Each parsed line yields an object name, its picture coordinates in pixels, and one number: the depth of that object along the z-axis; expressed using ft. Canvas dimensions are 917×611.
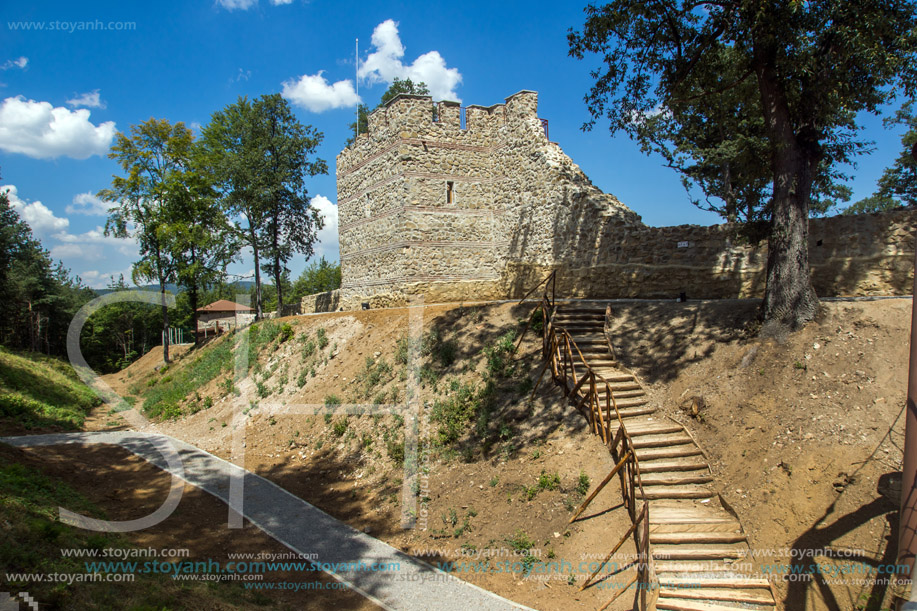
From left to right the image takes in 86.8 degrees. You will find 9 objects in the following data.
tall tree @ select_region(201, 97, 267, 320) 81.25
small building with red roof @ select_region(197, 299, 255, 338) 113.29
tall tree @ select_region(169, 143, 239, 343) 87.20
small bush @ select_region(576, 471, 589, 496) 26.61
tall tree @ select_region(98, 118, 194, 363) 87.30
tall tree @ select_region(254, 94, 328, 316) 83.71
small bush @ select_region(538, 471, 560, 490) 27.89
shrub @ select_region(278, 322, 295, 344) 64.59
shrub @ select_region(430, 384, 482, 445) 35.88
